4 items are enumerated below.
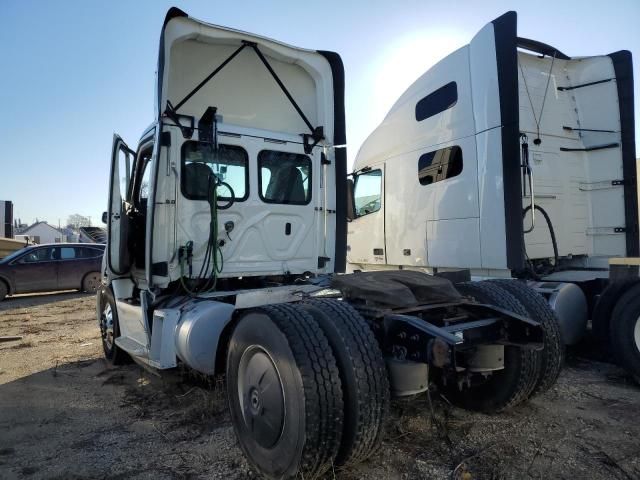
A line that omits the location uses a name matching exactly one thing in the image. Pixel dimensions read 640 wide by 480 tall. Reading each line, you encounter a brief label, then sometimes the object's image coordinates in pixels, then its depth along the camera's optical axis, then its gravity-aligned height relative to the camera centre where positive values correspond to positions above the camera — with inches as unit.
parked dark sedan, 490.9 -8.8
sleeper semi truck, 197.8 +40.1
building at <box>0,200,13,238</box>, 997.0 +98.3
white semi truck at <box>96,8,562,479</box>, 98.8 -10.4
